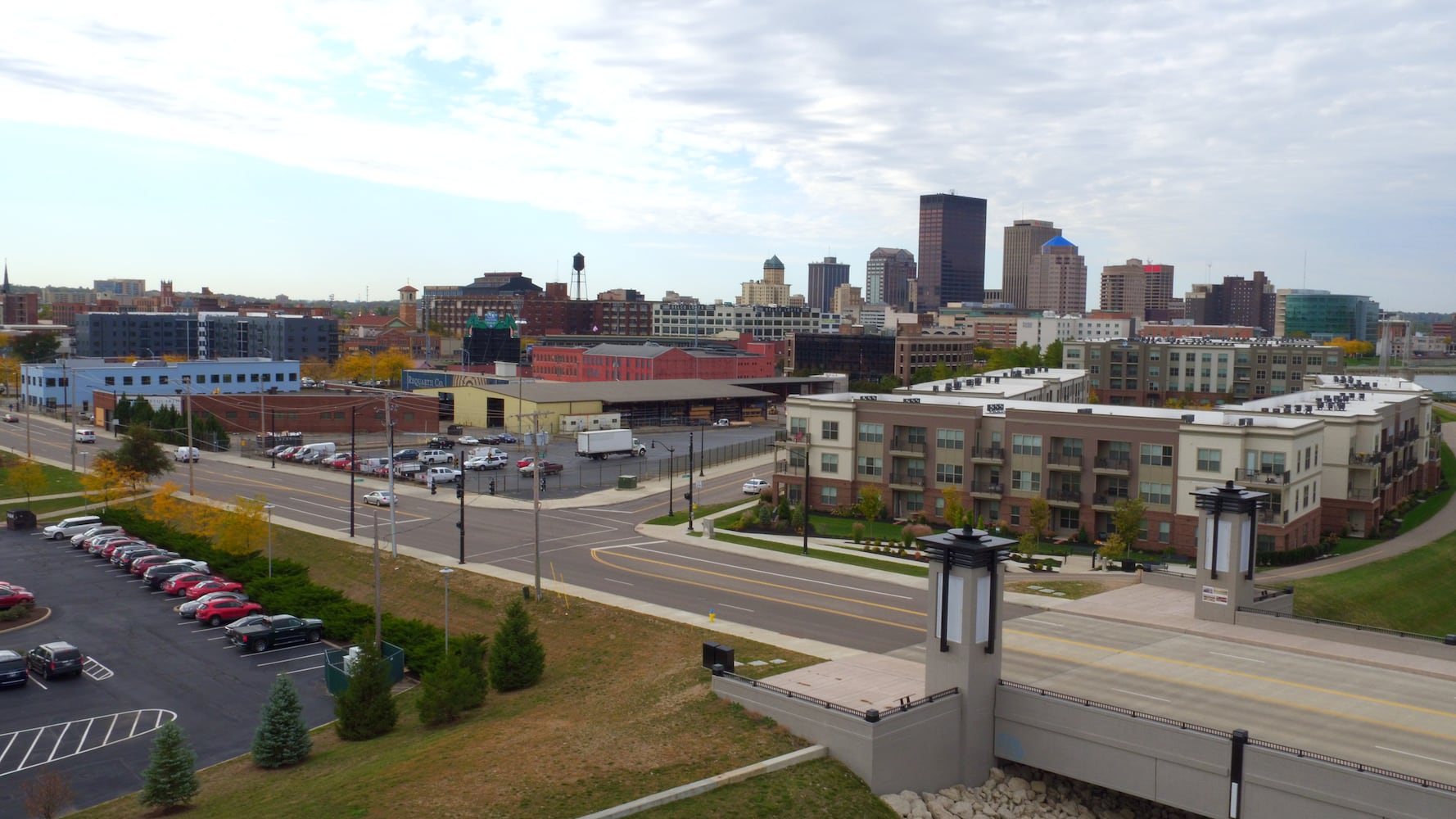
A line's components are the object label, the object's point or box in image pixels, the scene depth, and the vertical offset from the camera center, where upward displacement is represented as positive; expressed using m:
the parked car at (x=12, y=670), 37.41 -12.37
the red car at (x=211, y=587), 48.52 -12.20
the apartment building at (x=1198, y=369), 136.12 -3.85
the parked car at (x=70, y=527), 61.72 -12.19
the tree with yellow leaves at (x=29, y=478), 66.94 -10.18
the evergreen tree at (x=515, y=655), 35.16 -10.81
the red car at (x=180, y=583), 49.91 -12.32
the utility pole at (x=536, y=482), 43.62 -6.42
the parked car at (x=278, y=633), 41.69 -12.30
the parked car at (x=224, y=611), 45.47 -12.38
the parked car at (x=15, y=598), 46.06 -12.17
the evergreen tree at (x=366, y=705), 31.92 -11.40
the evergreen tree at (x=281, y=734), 29.80 -11.47
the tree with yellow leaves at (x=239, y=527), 53.97 -10.57
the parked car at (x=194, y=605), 46.00 -12.25
